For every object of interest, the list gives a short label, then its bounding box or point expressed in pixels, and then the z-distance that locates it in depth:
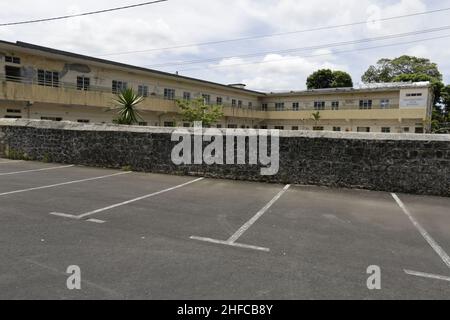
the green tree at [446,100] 46.38
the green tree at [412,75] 45.69
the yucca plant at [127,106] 20.50
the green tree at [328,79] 56.34
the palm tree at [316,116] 39.90
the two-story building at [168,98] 21.14
